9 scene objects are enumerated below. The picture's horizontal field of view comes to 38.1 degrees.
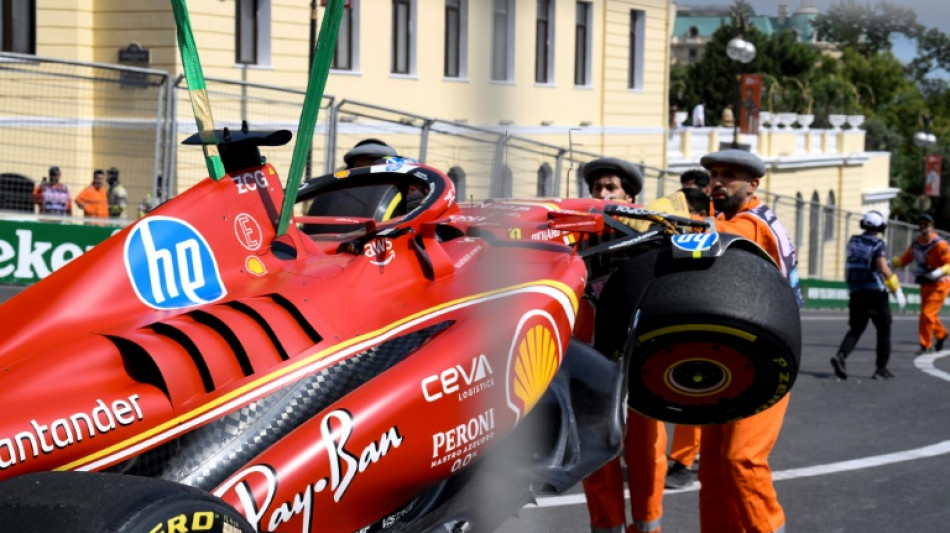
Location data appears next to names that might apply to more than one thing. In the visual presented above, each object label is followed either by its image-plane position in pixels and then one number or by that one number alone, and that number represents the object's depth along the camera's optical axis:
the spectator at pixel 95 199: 13.50
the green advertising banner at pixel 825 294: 27.83
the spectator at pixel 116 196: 13.62
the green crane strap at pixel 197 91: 3.69
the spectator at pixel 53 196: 13.59
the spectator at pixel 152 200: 13.40
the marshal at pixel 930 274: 16.89
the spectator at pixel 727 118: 30.05
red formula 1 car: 2.94
